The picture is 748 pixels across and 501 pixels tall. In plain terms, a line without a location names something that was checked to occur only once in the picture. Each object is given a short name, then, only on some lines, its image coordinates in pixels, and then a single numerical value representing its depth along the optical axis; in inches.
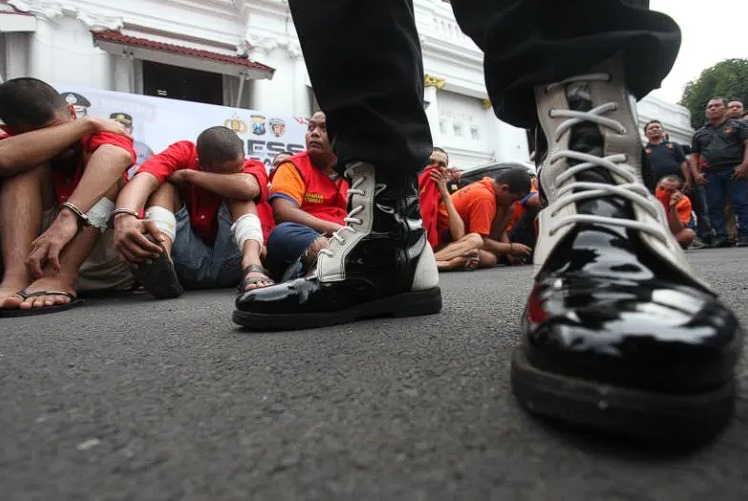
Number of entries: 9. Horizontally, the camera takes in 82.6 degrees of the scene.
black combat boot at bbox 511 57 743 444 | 7.4
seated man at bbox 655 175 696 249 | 122.3
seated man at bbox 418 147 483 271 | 83.9
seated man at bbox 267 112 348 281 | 54.1
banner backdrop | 118.0
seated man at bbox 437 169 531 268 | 91.6
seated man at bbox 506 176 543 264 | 105.0
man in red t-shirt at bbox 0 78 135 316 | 39.7
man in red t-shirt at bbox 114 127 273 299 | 46.8
